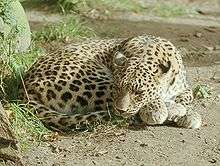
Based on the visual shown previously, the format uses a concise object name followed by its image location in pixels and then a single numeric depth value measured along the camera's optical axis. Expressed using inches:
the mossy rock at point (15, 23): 275.0
